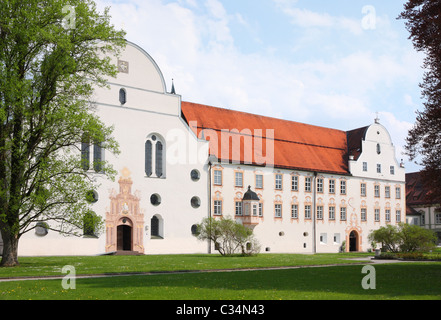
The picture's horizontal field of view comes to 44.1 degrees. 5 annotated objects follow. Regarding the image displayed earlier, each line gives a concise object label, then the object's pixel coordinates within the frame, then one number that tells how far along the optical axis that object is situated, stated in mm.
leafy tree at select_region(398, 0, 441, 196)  19828
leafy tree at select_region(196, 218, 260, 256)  37188
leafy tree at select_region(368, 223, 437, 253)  38188
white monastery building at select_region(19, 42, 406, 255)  40156
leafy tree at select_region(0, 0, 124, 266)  24953
